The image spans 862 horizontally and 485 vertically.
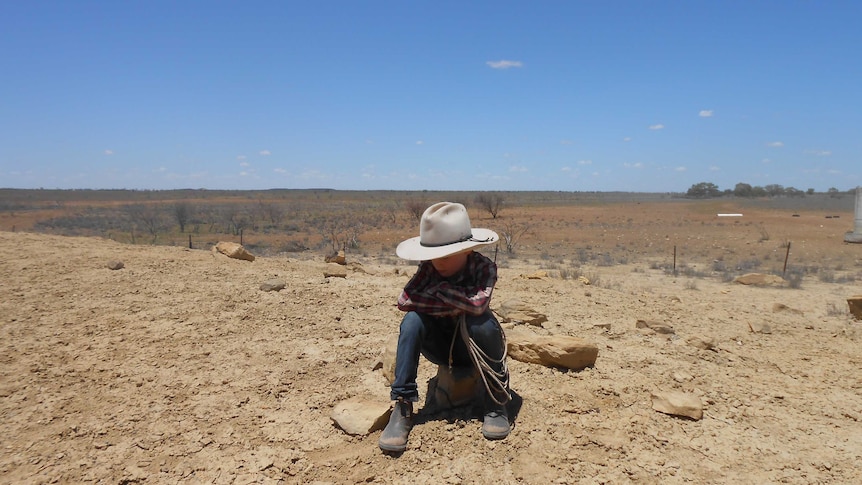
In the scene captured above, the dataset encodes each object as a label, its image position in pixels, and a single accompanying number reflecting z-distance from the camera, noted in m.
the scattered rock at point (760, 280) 10.41
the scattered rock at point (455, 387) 2.78
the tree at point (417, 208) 29.54
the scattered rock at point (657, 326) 4.57
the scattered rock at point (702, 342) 4.07
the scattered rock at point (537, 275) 7.91
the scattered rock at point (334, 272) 6.39
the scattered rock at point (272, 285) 5.21
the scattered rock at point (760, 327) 4.94
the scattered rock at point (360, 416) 2.67
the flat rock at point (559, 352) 3.30
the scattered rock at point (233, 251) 7.68
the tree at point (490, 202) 35.22
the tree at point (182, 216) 27.91
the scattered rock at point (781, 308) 6.93
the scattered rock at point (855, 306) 6.58
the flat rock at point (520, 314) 4.54
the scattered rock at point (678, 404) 2.81
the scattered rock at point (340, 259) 8.63
